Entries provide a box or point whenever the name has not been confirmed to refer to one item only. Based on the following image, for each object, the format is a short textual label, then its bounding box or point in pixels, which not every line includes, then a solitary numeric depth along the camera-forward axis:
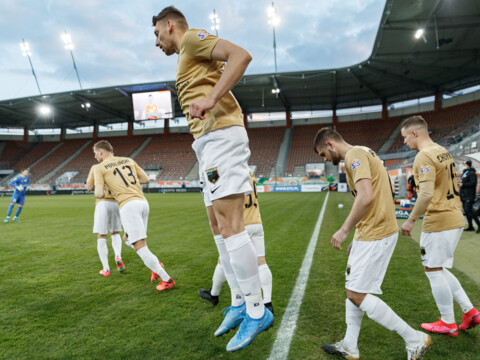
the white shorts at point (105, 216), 5.04
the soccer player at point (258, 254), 3.21
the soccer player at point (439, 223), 2.85
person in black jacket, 8.23
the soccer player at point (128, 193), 4.12
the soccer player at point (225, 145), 1.85
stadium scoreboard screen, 34.91
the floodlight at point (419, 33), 22.08
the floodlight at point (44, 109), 43.19
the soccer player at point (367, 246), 2.29
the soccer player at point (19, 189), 12.64
